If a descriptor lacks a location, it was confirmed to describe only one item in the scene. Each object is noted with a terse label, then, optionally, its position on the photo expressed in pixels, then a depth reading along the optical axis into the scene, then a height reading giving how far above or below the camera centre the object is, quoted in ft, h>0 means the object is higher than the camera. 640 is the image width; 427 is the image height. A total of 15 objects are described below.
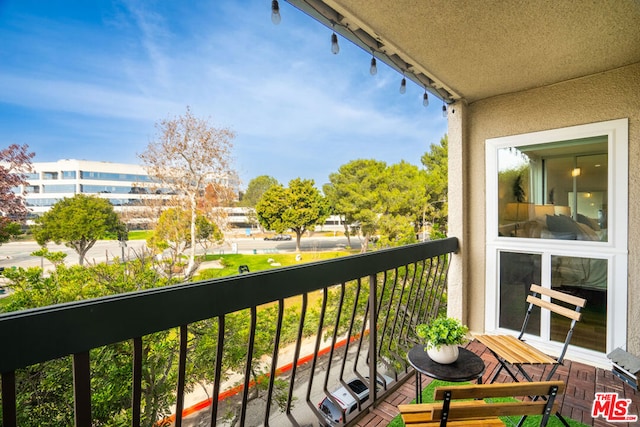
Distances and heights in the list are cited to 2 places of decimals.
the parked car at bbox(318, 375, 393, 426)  19.63 -14.06
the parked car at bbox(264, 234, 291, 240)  38.01 -3.98
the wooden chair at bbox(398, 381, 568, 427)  3.16 -2.27
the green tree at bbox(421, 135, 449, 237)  46.47 +1.56
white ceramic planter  5.78 -3.05
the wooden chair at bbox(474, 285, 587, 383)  6.61 -3.64
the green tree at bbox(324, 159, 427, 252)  47.91 +0.79
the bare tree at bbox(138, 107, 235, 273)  28.22 +5.39
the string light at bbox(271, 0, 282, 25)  5.68 +3.96
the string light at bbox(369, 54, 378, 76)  7.42 +3.63
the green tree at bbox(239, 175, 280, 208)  35.54 +2.60
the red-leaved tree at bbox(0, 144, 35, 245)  14.19 +0.84
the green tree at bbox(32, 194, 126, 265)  18.25 -0.85
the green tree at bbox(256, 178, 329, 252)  37.40 -0.19
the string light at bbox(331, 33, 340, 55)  6.61 +3.80
